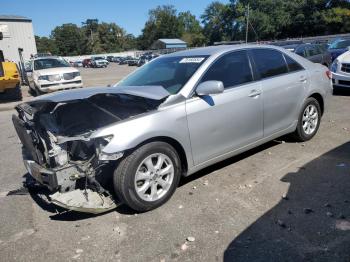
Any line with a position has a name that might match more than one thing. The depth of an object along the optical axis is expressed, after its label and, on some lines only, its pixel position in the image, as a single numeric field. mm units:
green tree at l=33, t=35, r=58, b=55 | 108875
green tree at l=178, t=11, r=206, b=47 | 105500
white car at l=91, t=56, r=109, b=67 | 53594
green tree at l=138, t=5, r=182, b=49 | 116812
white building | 38219
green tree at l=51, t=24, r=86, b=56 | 114562
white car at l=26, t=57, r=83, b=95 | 14141
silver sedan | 3646
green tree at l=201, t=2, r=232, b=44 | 93250
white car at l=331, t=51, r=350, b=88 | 9891
